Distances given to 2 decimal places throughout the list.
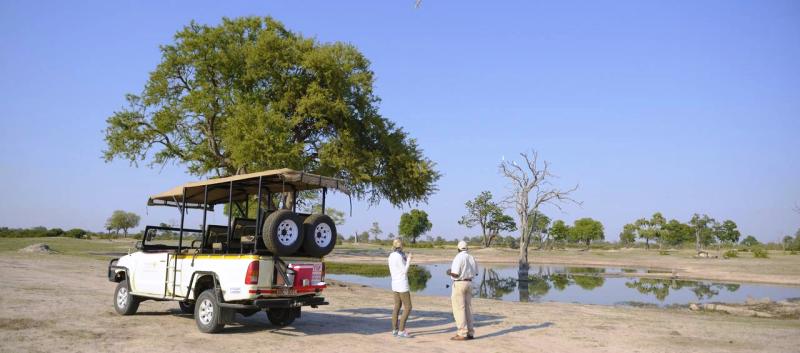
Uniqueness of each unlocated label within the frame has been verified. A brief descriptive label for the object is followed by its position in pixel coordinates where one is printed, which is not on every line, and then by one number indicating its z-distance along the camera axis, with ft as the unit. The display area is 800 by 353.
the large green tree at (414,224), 389.80
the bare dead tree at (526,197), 117.08
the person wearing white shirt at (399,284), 35.76
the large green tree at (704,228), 338.91
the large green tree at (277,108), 88.33
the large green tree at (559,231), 388.98
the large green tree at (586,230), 389.95
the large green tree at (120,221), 358.84
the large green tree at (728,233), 395.96
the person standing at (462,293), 35.58
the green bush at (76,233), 258.98
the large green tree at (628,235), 386.59
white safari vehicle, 33.14
